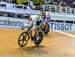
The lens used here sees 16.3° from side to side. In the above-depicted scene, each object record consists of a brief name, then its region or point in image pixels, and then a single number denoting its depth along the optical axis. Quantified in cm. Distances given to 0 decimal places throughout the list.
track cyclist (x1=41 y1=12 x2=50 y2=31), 1648
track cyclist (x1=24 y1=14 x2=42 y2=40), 1143
